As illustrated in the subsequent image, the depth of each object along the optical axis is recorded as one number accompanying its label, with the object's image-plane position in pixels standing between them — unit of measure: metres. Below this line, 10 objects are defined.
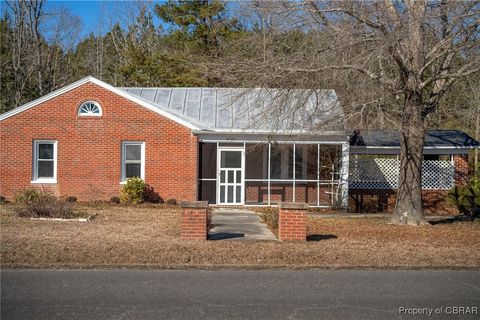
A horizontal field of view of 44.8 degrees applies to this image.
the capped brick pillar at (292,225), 12.95
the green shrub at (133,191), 21.38
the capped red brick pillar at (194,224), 12.80
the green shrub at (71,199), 21.67
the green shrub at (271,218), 15.51
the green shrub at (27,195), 19.22
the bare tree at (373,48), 14.75
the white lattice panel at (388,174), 23.27
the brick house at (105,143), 22.03
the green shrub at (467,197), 20.97
